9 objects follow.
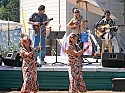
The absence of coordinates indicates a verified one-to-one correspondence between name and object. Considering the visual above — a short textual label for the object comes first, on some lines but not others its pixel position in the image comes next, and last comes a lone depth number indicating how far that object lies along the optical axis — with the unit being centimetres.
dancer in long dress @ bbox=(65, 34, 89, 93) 1042
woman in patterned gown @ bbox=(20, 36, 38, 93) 1052
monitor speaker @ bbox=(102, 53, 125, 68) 1251
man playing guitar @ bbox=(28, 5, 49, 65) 1338
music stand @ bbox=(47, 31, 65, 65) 1405
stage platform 1266
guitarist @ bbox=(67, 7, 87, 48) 1343
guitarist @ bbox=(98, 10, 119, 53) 1420
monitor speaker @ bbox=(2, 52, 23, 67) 1298
